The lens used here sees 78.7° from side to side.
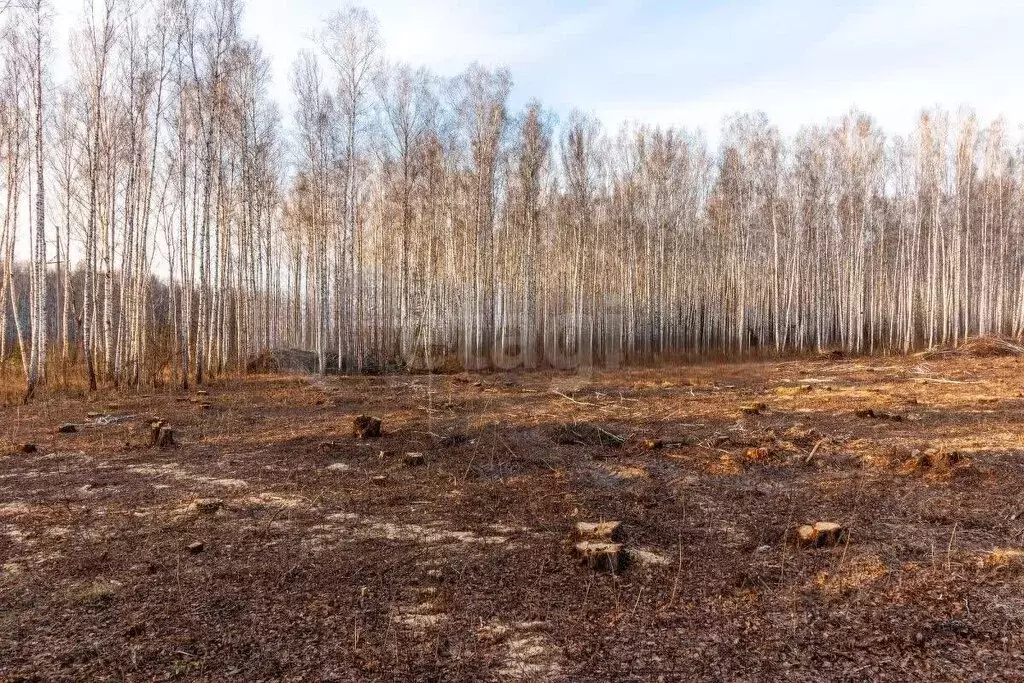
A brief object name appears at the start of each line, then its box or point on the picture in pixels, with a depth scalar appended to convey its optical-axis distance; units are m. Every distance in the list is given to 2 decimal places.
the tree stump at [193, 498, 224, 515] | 5.58
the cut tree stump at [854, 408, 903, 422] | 9.65
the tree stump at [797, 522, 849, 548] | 4.62
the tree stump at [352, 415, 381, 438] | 9.20
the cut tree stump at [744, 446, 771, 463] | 7.50
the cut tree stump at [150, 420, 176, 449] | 8.62
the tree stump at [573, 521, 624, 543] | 4.81
